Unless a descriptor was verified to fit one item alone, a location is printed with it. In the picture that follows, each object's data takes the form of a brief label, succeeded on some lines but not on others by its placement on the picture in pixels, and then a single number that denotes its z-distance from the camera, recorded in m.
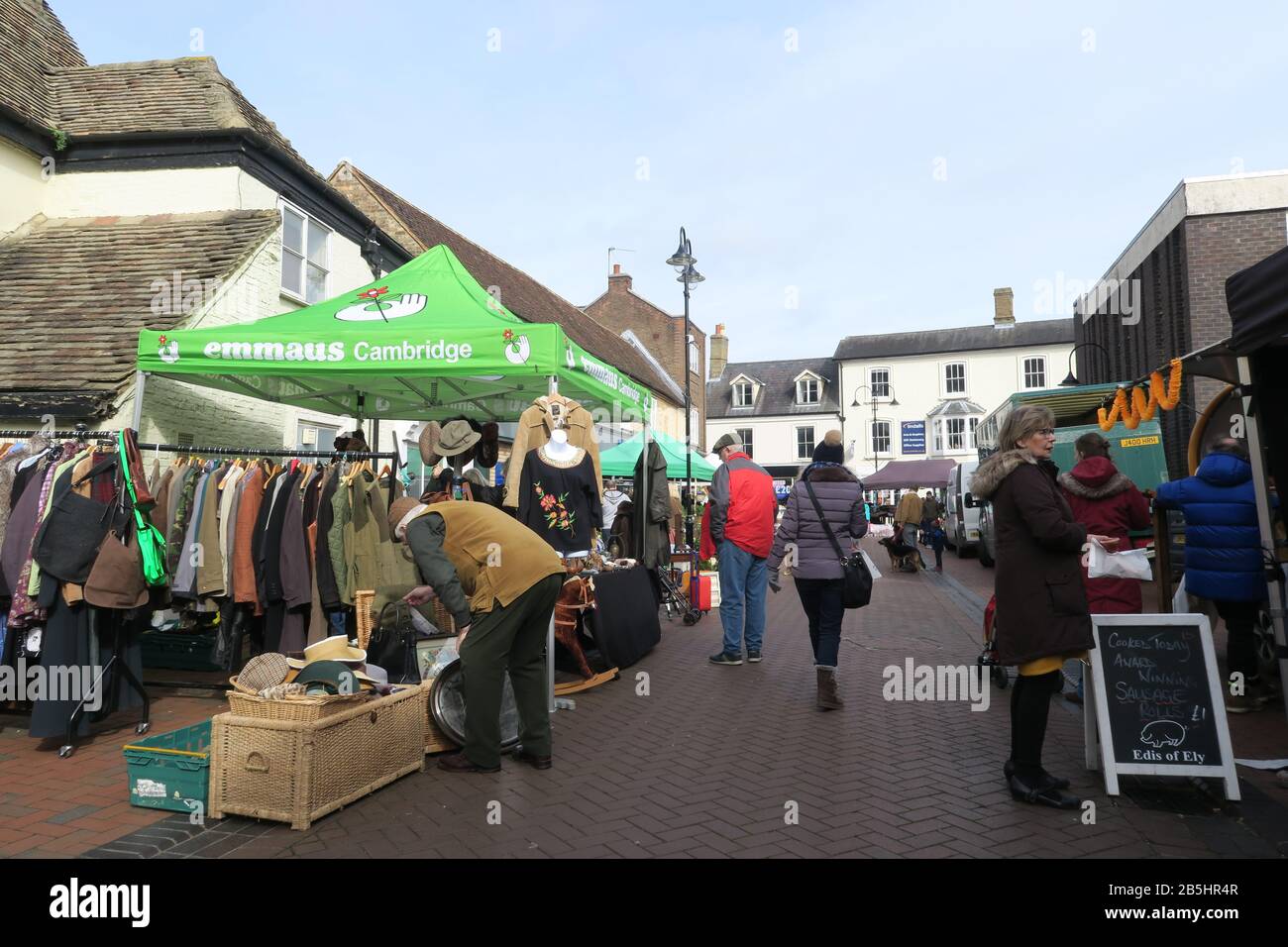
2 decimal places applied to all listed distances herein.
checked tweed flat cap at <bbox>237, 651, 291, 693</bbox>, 4.42
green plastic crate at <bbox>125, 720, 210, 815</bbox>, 4.11
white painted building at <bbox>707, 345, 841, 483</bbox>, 50.97
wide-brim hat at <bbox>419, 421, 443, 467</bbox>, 6.13
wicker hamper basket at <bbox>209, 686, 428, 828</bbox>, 3.94
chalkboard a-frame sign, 4.20
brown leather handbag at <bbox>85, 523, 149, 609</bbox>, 5.20
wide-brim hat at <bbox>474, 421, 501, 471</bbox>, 7.21
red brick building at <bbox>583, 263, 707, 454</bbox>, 40.56
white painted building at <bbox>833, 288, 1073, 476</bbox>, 47.28
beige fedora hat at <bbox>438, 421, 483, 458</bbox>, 6.15
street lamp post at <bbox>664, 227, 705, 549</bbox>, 16.64
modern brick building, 14.77
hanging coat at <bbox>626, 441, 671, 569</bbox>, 8.91
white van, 20.91
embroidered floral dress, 6.43
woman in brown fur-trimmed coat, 4.00
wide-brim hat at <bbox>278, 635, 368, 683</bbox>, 4.79
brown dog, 18.48
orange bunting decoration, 6.88
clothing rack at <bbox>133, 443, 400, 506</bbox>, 6.30
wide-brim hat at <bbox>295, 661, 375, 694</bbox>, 4.39
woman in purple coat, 6.19
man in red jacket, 7.93
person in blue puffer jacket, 5.56
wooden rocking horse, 6.95
